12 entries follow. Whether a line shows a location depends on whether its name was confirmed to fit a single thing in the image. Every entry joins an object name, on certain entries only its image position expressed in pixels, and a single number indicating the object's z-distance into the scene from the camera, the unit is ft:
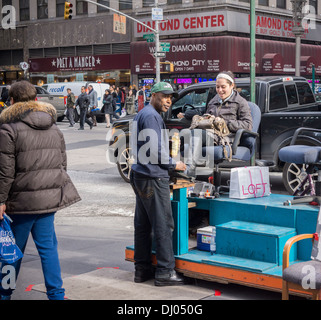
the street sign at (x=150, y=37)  106.42
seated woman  24.45
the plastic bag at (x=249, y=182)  20.42
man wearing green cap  18.99
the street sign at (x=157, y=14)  103.87
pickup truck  33.63
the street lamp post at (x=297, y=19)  72.08
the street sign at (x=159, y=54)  108.06
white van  103.14
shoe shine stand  17.93
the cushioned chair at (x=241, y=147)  24.16
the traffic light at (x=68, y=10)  97.30
